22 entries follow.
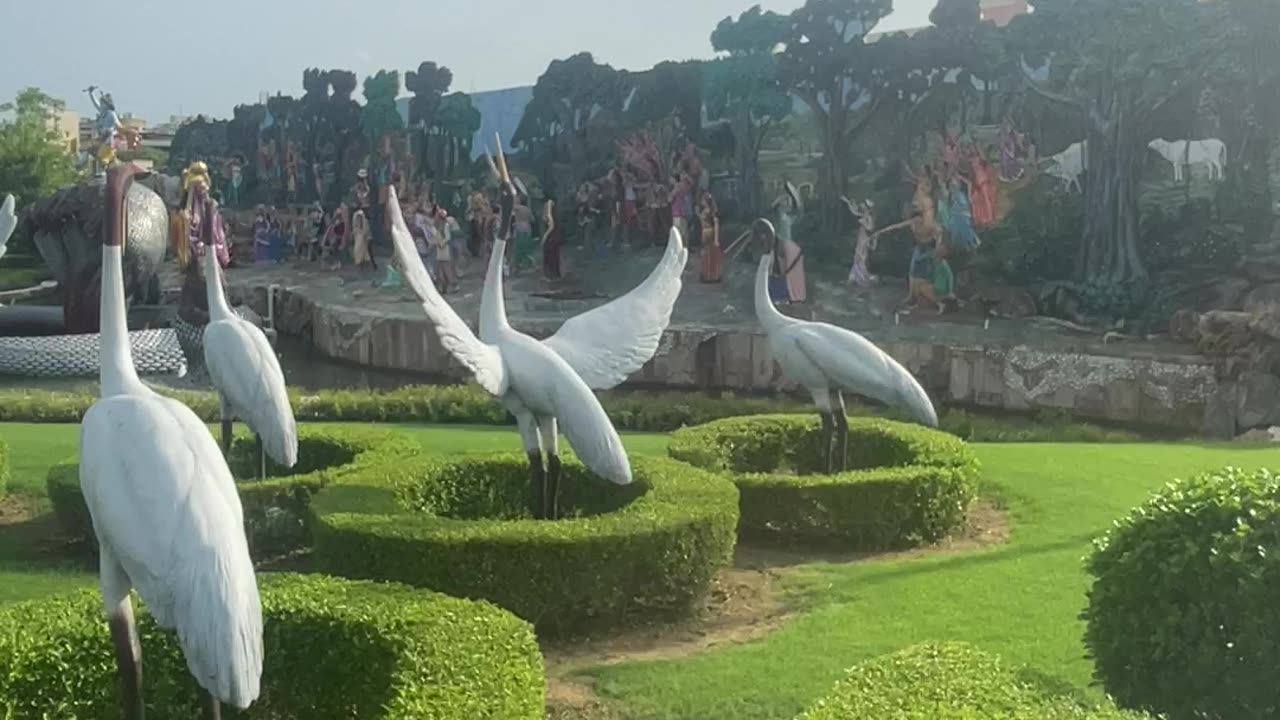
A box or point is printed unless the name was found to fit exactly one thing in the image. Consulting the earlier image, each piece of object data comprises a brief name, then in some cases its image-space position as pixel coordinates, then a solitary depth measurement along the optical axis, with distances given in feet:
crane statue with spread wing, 19.22
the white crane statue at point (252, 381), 23.93
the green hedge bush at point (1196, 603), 13.01
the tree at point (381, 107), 105.60
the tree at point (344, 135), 110.22
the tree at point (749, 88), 77.51
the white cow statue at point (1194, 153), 60.70
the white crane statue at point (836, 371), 28.09
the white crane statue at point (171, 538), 11.62
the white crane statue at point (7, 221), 39.06
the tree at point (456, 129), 100.89
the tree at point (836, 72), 73.51
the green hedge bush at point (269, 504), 24.90
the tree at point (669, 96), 83.92
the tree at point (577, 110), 89.30
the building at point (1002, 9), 82.17
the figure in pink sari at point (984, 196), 66.54
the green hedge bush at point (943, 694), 11.93
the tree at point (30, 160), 120.26
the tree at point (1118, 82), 60.44
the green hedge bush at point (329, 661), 14.11
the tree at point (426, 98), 102.53
